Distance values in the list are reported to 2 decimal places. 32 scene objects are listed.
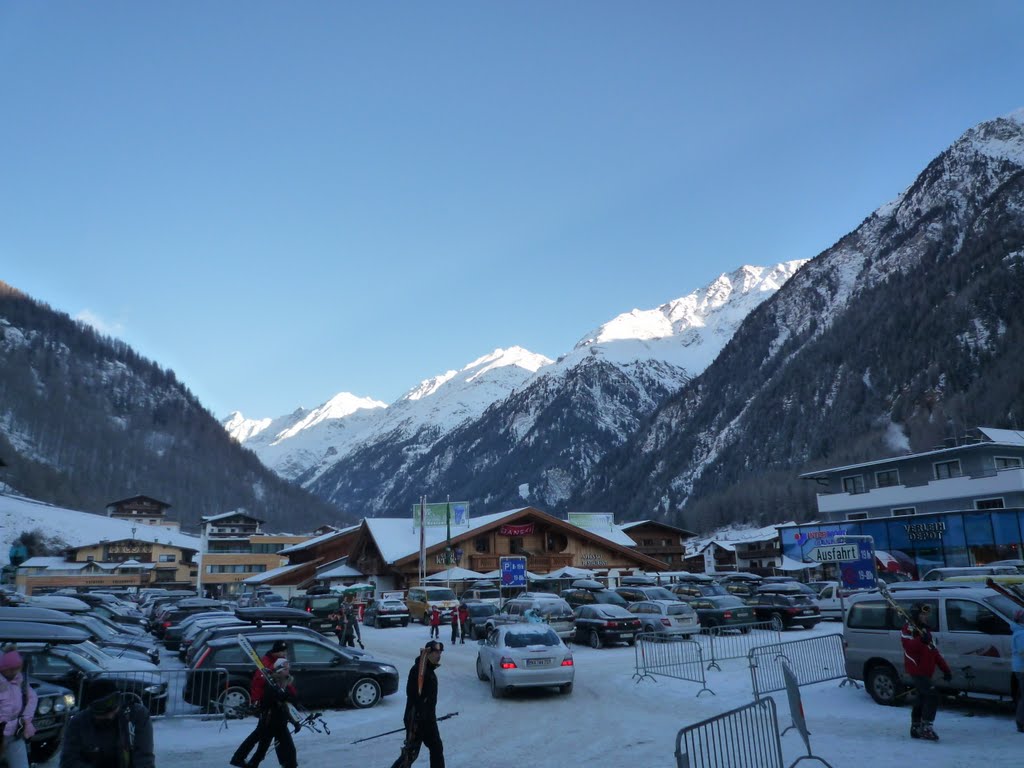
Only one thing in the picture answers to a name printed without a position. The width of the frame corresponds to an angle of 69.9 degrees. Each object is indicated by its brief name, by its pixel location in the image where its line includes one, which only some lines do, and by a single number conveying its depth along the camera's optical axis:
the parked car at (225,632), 15.78
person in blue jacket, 10.00
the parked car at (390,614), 37.62
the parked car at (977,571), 26.75
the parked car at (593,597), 32.35
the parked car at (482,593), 40.34
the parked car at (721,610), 27.25
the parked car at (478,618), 29.75
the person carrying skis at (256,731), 9.48
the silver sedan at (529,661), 15.12
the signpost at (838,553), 18.38
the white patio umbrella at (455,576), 46.27
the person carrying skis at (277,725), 9.25
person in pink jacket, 7.25
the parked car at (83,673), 12.69
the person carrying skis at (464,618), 29.92
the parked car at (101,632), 15.13
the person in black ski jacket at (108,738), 6.28
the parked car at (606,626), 25.09
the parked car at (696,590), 37.88
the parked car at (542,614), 25.69
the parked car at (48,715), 10.73
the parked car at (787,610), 28.14
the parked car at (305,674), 14.16
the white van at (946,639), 11.33
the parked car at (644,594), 33.88
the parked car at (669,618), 24.92
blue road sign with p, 32.50
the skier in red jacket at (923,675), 10.25
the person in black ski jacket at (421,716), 9.14
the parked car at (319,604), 34.40
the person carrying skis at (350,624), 25.17
